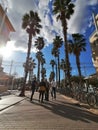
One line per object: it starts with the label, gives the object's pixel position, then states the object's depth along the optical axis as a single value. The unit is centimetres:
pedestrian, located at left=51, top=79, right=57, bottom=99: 863
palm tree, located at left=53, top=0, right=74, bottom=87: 1129
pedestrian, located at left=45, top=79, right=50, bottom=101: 779
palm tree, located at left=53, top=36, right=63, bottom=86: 2225
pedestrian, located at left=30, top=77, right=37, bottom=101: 759
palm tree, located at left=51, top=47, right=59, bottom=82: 2376
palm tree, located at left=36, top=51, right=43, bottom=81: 2648
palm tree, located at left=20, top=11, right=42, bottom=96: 1254
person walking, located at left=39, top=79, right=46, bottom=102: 687
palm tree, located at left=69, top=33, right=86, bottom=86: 1724
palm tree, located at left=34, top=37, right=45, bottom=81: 2343
